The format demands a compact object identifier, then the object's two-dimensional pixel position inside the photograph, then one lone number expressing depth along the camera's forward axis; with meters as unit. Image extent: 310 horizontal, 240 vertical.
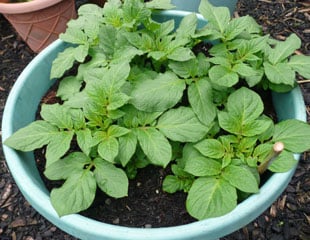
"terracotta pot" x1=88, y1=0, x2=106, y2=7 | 2.04
